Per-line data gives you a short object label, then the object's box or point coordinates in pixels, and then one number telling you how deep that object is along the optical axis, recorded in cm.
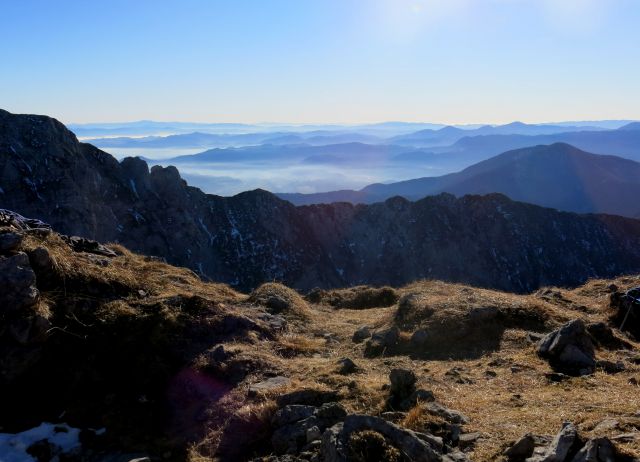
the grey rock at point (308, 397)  751
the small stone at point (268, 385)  810
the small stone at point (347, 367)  919
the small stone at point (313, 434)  622
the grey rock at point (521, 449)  536
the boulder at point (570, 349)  912
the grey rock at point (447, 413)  647
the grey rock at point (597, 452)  473
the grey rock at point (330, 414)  661
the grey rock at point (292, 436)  636
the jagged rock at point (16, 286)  869
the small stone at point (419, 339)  1152
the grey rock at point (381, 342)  1142
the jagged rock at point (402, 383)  756
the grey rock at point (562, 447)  500
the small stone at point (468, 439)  583
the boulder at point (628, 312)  1341
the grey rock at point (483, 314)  1195
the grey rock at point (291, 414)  689
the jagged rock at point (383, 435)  534
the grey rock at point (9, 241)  958
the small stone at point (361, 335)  1276
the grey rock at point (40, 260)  973
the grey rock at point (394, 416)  659
